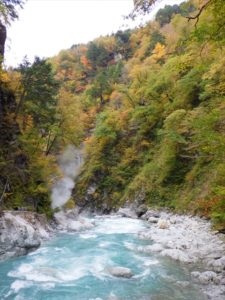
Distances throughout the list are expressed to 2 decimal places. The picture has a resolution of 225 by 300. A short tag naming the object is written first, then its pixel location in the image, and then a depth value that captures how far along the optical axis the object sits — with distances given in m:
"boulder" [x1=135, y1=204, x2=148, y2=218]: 27.08
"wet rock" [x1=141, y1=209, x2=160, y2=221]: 24.51
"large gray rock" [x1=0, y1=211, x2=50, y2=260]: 12.58
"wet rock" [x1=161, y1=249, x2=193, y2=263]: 12.18
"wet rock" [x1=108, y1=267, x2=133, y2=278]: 10.58
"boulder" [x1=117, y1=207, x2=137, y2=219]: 27.20
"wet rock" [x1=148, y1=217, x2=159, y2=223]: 22.84
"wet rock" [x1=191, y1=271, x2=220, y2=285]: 9.67
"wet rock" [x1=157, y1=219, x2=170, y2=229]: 19.43
